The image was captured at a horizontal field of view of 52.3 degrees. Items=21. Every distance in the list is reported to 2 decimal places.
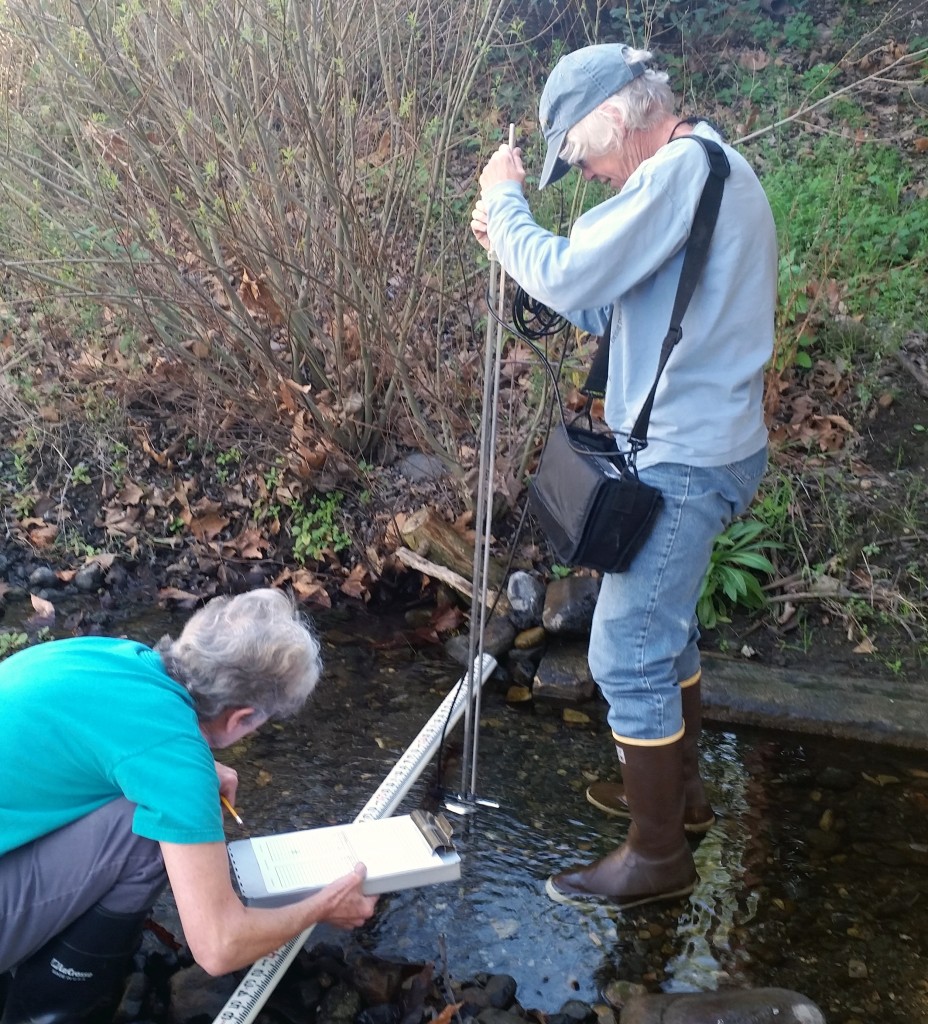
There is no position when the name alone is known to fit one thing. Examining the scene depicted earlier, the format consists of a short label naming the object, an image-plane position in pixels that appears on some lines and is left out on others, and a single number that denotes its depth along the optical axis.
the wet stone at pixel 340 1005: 2.33
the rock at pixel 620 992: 2.48
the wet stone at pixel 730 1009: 2.24
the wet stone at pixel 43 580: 5.16
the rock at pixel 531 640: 4.36
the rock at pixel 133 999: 2.28
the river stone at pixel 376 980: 2.42
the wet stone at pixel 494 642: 4.34
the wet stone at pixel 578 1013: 2.41
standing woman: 2.18
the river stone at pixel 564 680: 4.08
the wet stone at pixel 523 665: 4.23
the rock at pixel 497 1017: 2.36
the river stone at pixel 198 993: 2.31
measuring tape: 2.18
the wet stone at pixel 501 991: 2.45
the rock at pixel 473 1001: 2.41
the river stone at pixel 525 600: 4.43
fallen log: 4.61
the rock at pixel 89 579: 5.14
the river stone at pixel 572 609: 4.29
